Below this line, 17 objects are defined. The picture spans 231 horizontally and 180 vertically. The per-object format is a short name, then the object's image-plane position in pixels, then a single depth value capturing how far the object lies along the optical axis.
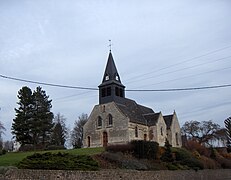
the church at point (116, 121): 45.19
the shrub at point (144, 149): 27.67
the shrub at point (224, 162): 36.21
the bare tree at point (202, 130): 69.46
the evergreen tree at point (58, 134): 55.56
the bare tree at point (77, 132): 67.38
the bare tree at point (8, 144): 84.66
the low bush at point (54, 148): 42.80
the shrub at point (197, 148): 40.43
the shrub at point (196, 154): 34.72
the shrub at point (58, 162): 16.78
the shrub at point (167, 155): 29.55
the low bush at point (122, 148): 27.56
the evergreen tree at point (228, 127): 60.19
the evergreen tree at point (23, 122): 47.41
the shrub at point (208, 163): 32.62
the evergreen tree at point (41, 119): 47.73
